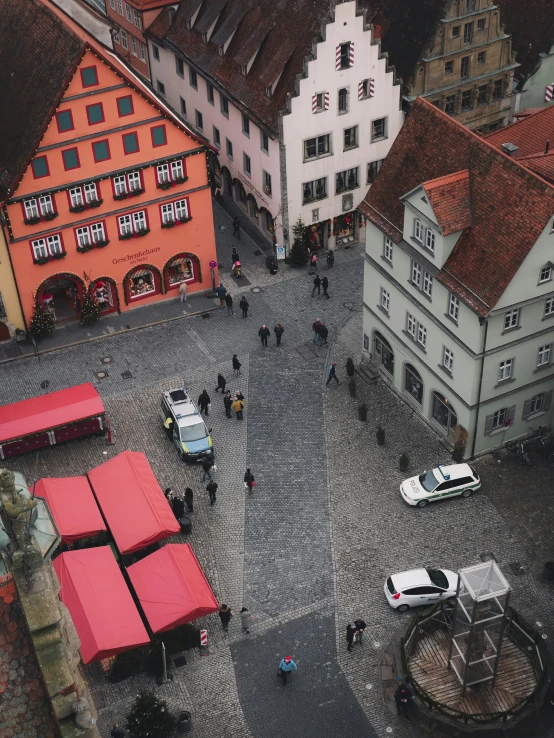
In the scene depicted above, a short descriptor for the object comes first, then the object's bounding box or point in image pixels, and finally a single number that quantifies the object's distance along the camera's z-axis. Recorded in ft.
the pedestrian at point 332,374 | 204.85
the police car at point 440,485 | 178.60
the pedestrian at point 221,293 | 226.79
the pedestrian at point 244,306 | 223.14
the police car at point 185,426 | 188.96
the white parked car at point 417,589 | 160.56
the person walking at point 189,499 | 177.68
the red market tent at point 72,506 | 166.71
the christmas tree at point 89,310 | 220.23
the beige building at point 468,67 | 232.32
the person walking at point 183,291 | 228.24
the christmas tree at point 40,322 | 216.13
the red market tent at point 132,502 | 166.20
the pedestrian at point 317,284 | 228.22
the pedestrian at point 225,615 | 157.38
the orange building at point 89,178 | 199.62
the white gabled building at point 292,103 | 224.33
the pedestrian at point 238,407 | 197.57
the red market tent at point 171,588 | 153.48
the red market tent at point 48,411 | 187.01
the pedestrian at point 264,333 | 213.87
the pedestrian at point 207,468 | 183.62
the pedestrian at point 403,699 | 146.92
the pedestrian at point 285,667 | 151.02
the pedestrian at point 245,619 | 158.30
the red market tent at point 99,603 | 148.97
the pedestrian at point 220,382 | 203.00
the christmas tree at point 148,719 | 142.10
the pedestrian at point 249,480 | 181.75
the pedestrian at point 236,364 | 207.41
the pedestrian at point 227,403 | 197.36
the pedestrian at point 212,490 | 178.19
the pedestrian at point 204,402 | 197.98
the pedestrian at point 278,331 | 214.28
